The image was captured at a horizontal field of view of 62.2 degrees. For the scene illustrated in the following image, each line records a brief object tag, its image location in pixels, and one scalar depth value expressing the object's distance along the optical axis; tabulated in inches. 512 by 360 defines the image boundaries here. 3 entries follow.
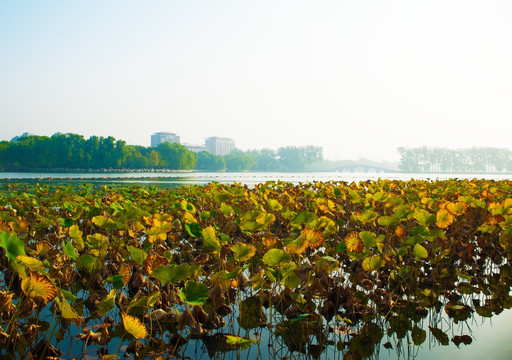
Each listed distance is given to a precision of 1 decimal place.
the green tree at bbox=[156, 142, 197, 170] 3144.7
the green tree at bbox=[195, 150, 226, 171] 4180.6
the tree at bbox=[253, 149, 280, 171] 5201.8
